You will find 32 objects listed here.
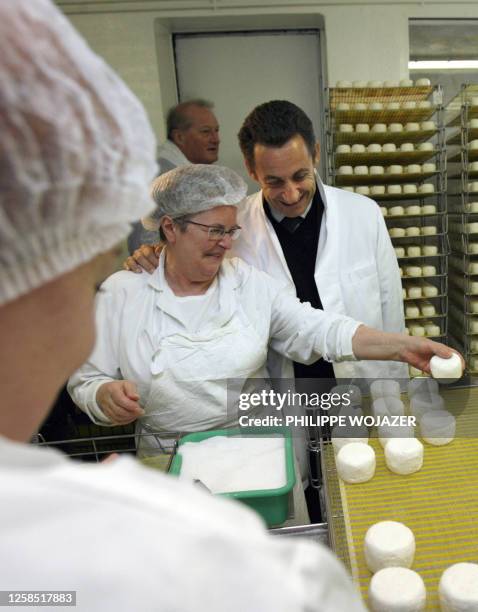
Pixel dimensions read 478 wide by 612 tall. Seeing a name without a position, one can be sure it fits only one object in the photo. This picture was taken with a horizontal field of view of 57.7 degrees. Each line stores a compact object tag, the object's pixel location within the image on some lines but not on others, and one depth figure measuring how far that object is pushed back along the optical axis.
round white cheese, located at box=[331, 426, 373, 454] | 1.07
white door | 3.16
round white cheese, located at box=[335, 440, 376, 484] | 0.95
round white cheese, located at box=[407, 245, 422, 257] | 2.84
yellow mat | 0.77
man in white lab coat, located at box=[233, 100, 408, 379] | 1.64
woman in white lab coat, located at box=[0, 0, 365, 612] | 0.26
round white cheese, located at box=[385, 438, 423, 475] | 0.96
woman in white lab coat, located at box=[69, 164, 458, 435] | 1.26
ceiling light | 3.17
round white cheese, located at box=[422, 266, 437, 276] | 2.86
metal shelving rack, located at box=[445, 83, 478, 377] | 2.68
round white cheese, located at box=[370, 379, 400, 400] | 1.21
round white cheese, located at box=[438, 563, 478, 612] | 0.65
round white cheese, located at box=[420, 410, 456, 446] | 1.03
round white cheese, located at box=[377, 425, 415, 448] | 1.06
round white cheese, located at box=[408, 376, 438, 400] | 1.19
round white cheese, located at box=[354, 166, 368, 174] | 2.74
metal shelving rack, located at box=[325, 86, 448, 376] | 2.67
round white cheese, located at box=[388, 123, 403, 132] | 2.68
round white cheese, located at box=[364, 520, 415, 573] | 0.73
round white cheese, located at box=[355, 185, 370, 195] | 2.75
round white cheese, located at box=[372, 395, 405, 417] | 1.13
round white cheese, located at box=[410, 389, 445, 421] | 1.13
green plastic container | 0.83
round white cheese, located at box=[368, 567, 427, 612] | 0.67
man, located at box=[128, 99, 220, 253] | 2.46
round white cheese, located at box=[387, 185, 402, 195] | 2.81
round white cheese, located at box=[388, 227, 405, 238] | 2.82
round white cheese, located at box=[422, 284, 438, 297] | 2.88
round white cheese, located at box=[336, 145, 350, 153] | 2.71
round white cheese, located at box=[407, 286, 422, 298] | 2.86
